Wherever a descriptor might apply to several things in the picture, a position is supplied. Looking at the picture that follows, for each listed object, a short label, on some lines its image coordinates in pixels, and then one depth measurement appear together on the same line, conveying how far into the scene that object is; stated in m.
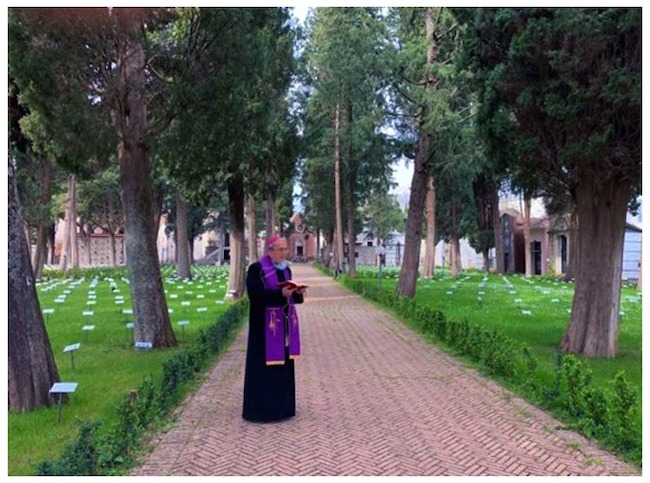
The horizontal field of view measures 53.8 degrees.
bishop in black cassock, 5.84
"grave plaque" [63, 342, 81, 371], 7.02
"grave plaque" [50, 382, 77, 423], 5.49
